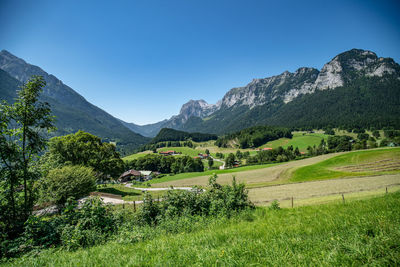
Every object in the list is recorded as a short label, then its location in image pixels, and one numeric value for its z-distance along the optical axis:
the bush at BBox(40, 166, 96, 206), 16.96
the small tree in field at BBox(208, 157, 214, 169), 116.24
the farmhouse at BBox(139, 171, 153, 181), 90.31
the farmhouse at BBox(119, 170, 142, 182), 88.19
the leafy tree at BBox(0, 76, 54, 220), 7.97
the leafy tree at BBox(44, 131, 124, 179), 28.08
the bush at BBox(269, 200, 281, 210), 10.74
